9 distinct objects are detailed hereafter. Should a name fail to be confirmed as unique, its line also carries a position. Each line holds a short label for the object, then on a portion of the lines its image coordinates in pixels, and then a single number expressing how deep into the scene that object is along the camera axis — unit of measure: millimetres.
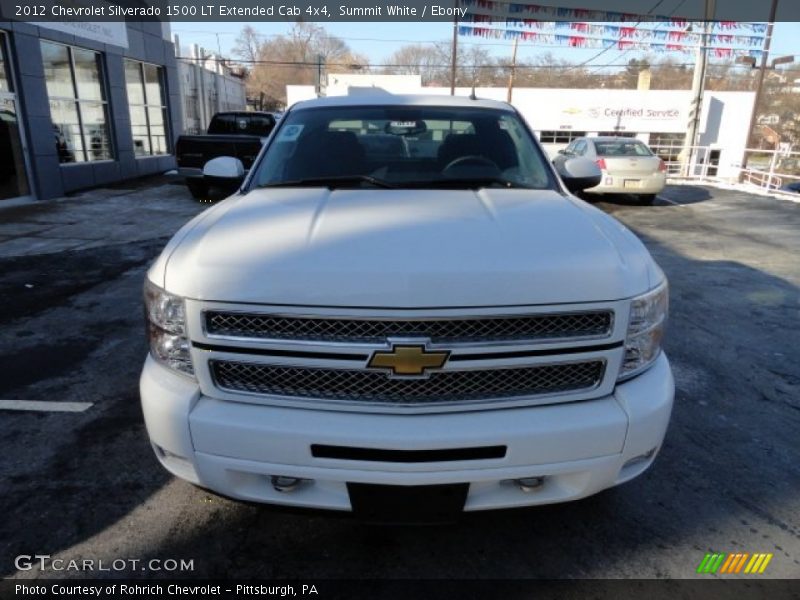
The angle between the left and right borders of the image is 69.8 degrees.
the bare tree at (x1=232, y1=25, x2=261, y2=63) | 58378
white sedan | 12328
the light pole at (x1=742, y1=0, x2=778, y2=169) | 21625
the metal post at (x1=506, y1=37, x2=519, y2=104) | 36234
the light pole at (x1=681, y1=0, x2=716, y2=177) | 22156
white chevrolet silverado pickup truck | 1863
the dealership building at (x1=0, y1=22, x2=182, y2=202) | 11656
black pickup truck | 10992
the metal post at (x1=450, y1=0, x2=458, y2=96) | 29528
